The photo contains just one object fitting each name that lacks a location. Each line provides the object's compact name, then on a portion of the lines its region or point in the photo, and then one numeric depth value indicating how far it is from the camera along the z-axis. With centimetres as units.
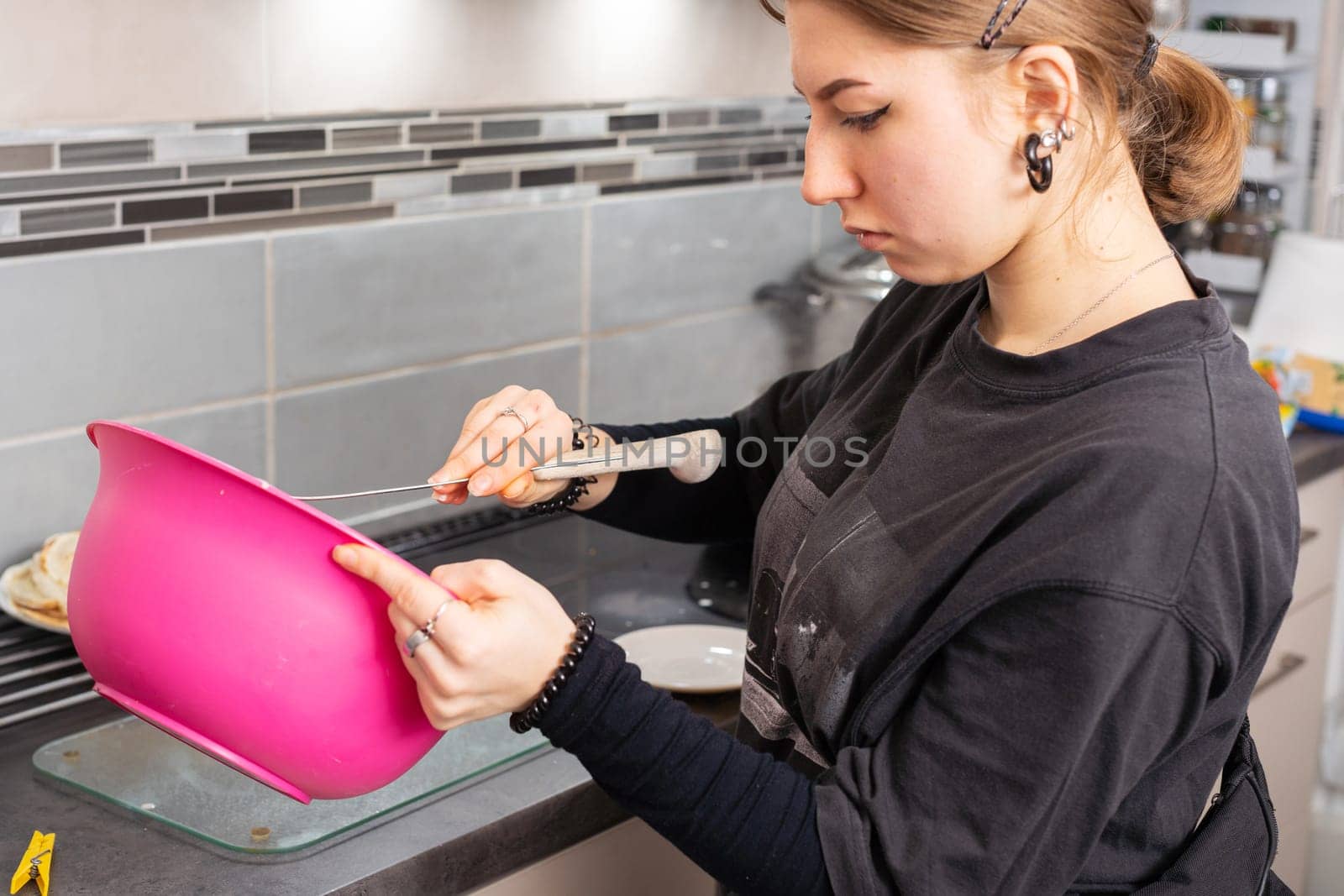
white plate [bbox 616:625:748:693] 125
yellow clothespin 89
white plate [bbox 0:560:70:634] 120
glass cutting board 97
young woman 70
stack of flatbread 119
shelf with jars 248
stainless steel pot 183
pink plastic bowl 73
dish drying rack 114
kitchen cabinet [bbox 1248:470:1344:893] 195
